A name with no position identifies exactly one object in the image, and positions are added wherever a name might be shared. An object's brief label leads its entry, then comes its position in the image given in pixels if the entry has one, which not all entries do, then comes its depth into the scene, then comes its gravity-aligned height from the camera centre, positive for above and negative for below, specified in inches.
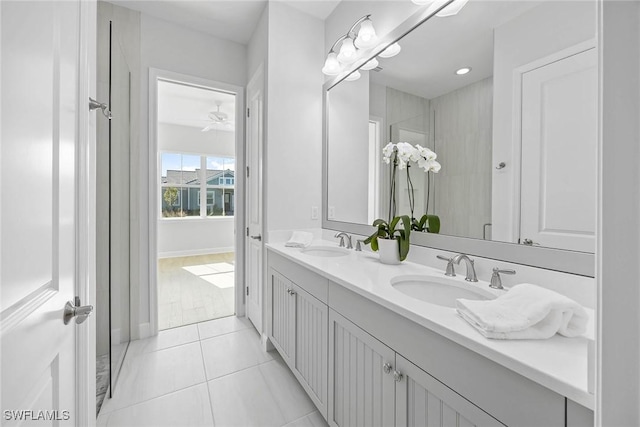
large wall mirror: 34.3 +14.3
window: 225.6 +23.5
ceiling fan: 166.7 +61.5
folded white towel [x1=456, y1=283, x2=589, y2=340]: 24.8 -10.2
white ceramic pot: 55.6 -8.0
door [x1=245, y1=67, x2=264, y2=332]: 89.1 +4.7
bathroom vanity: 21.7 -16.5
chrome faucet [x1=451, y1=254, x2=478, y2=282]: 43.5 -9.0
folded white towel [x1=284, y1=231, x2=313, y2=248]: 76.0 -8.0
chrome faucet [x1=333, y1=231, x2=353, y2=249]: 74.5 -7.3
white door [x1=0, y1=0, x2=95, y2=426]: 19.5 +0.3
